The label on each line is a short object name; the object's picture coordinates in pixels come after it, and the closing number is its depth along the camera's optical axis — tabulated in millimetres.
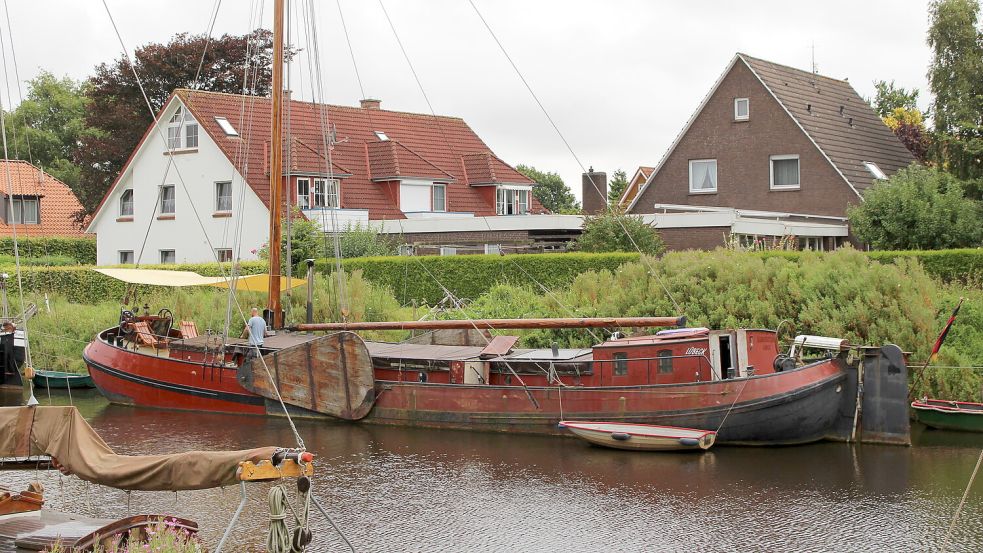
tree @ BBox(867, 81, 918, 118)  75562
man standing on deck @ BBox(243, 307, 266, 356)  26141
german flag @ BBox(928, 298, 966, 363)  22641
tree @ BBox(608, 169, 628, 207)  74750
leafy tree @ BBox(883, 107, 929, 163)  56912
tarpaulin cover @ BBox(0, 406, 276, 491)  11180
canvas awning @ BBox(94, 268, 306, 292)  29422
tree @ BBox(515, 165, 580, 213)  94938
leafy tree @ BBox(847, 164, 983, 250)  32688
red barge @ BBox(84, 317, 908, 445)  21375
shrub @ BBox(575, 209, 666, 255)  33656
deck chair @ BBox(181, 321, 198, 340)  30203
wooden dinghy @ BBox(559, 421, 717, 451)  20859
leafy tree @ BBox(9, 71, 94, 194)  72188
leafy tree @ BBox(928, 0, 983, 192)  34500
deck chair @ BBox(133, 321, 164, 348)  28578
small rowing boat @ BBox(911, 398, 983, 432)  22422
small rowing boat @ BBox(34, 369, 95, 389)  31877
